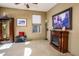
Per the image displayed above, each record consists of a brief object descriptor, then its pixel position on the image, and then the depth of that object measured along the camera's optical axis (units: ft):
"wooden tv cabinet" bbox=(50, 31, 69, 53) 7.22
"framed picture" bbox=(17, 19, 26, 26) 13.63
